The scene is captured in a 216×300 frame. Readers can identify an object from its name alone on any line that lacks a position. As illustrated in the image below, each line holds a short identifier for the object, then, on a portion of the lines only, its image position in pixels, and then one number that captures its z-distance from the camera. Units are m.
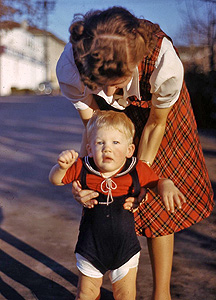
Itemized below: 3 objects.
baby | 2.12
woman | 1.95
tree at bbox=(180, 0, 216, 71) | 6.77
